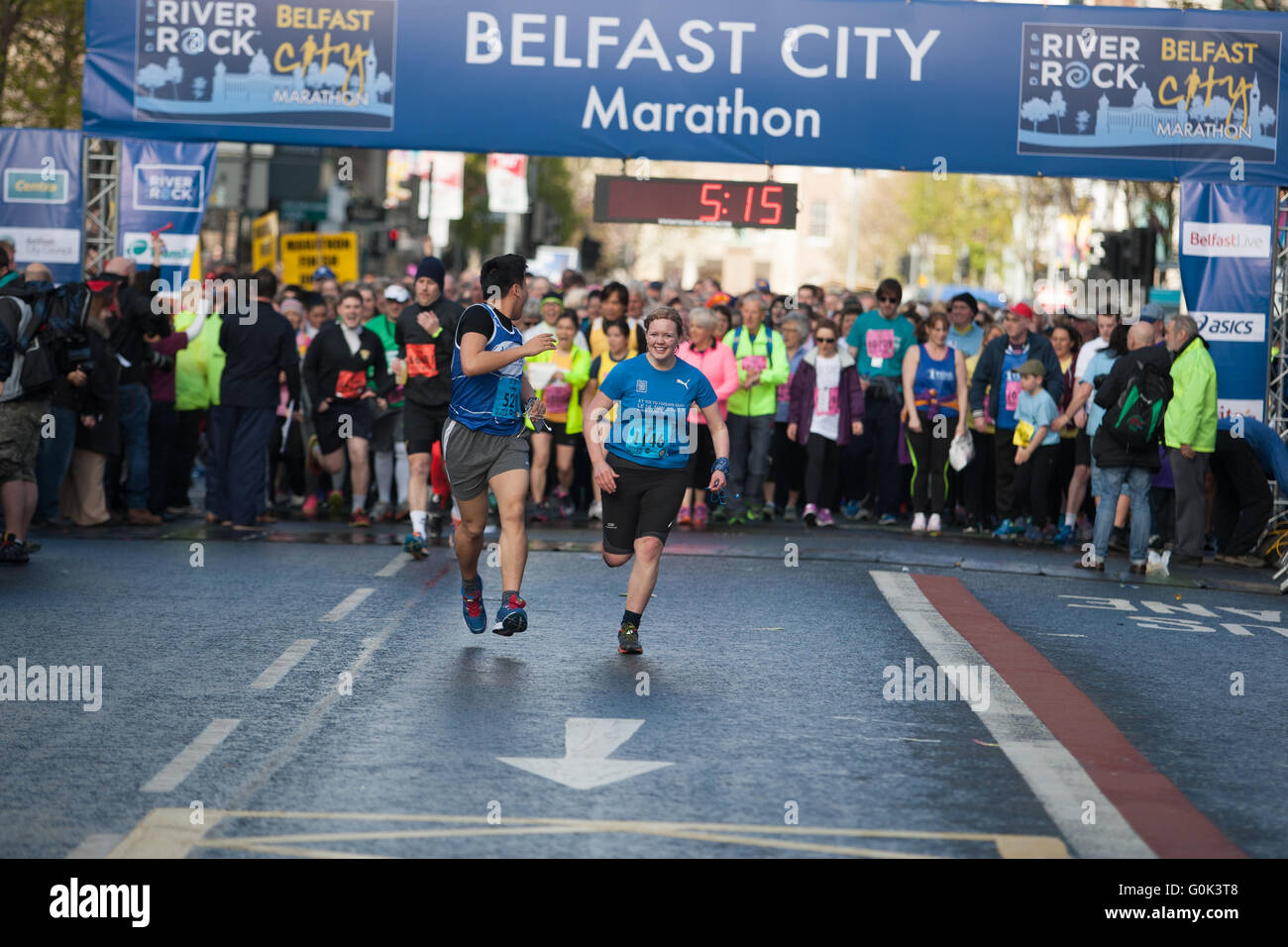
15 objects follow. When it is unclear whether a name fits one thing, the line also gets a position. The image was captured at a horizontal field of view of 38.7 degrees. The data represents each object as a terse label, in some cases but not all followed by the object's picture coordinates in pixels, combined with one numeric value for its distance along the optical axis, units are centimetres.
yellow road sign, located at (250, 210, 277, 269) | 2577
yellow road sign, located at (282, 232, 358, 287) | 2459
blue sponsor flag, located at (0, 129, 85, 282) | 1703
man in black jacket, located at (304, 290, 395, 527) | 1617
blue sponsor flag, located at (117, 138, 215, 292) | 1736
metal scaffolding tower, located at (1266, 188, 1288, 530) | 1692
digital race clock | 1750
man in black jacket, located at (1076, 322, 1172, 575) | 1457
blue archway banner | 1733
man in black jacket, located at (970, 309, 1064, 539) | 1697
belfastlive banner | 1700
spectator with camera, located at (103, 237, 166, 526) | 1579
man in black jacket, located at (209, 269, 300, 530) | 1549
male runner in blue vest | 988
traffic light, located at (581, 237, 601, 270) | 4225
